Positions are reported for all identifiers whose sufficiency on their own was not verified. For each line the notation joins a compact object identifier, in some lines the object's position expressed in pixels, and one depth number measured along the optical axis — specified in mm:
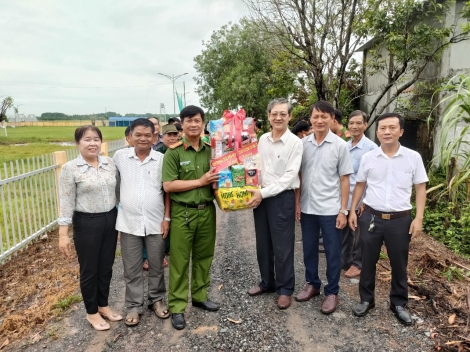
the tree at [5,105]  28641
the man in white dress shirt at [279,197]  3162
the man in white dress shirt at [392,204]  2953
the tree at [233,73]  19922
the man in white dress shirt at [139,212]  2969
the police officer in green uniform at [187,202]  2957
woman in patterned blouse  2768
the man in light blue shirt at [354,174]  4031
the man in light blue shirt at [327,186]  3215
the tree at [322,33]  6926
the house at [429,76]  6832
